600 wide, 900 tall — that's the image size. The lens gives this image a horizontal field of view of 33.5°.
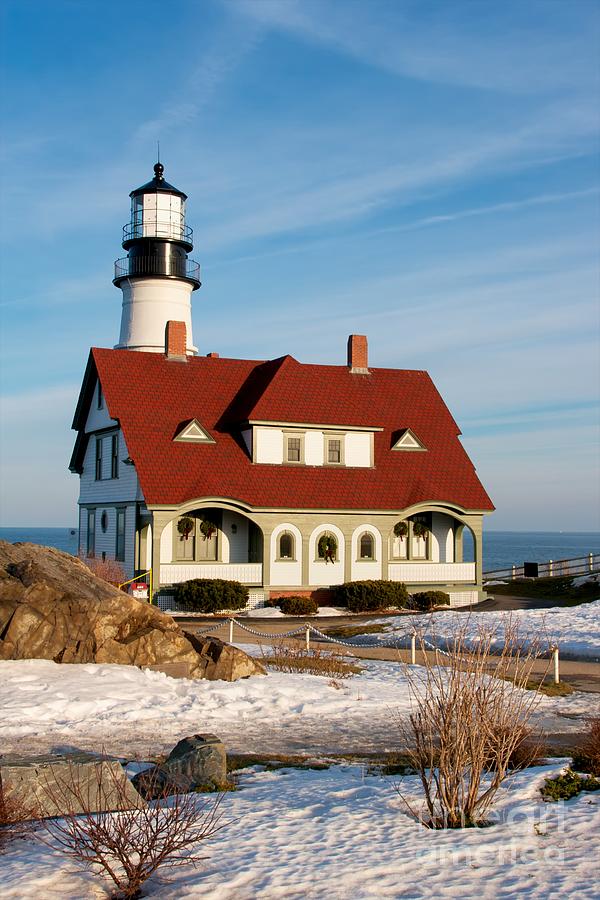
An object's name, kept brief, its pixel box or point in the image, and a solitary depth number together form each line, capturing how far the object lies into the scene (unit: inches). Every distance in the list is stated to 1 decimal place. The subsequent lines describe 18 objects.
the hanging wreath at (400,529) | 1503.4
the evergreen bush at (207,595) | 1279.5
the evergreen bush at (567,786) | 366.0
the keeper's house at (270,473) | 1358.3
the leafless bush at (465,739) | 324.2
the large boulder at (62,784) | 334.3
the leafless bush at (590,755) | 397.7
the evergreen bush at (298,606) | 1307.8
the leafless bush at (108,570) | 1290.6
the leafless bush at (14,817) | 310.0
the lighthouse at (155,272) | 1669.5
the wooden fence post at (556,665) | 710.5
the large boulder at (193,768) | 379.6
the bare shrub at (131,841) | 272.8
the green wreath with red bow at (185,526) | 1362.0
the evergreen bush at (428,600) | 1380.4
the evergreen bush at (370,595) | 1352.1
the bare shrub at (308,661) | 719.1
